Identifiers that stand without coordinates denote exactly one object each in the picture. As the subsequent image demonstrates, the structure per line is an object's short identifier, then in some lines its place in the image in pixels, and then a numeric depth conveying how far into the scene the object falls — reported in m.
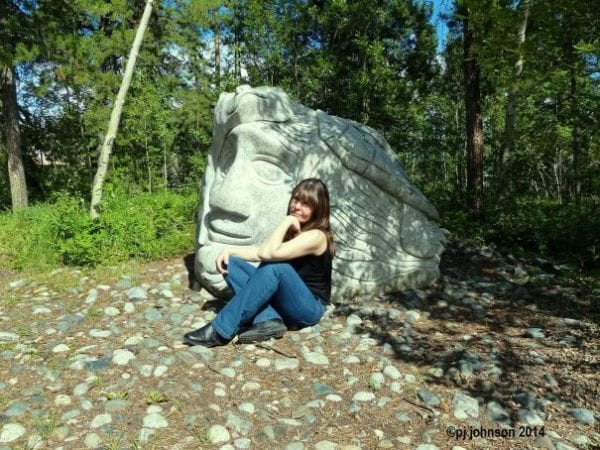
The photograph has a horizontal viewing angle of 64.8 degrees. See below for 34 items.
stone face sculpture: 4.78
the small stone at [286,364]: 3.58
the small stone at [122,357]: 3.55
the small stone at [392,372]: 3.45
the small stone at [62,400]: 3.04
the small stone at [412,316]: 4.59
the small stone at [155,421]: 2.83
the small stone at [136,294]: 4.92
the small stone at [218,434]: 2.73
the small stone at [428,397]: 3.13
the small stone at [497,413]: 2.94
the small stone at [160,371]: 3.40
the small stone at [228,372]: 3.43
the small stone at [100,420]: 2.82
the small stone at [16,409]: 2.91
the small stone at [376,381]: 3.32
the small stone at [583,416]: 2.91
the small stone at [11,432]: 2.69
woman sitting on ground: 3.81
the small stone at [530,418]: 2.90
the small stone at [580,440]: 2.70
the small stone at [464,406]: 3.00
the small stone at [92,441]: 2.64
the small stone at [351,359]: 3.69
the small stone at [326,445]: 2.69
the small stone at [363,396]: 3.17
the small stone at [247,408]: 3.02
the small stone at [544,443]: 2.68
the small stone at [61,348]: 3.74
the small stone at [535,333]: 4.08
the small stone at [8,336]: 3.96
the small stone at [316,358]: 3.67
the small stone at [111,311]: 4.55
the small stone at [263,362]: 3.60
